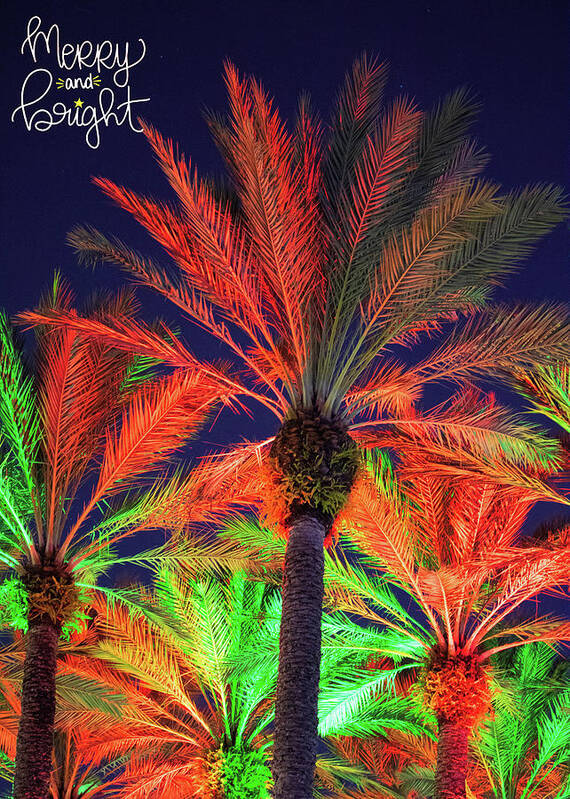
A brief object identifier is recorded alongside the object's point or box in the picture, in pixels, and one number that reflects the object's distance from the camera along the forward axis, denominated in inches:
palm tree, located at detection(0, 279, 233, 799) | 531.5
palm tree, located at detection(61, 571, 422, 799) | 629.0
